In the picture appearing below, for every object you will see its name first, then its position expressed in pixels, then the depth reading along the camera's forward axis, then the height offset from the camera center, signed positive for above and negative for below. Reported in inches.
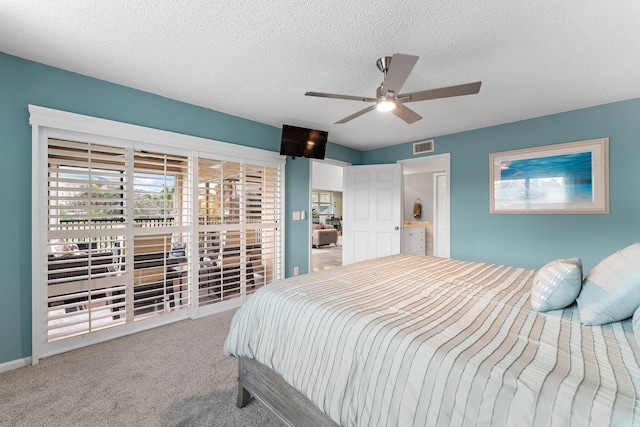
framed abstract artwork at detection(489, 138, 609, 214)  117.3 +16.0
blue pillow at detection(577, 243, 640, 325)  43.0 -13.4
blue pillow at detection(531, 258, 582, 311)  50.9 -14.6
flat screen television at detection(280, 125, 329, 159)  140.8 +39.1
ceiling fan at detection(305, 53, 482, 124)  64.6 +34.3
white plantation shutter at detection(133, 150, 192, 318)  104.2 -6.5
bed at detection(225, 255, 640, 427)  29.9 -19.3
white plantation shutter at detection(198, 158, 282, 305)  122.4 -6.4
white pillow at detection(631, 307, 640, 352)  37.8 -16.1
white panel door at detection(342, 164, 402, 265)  171.8 +1.4
